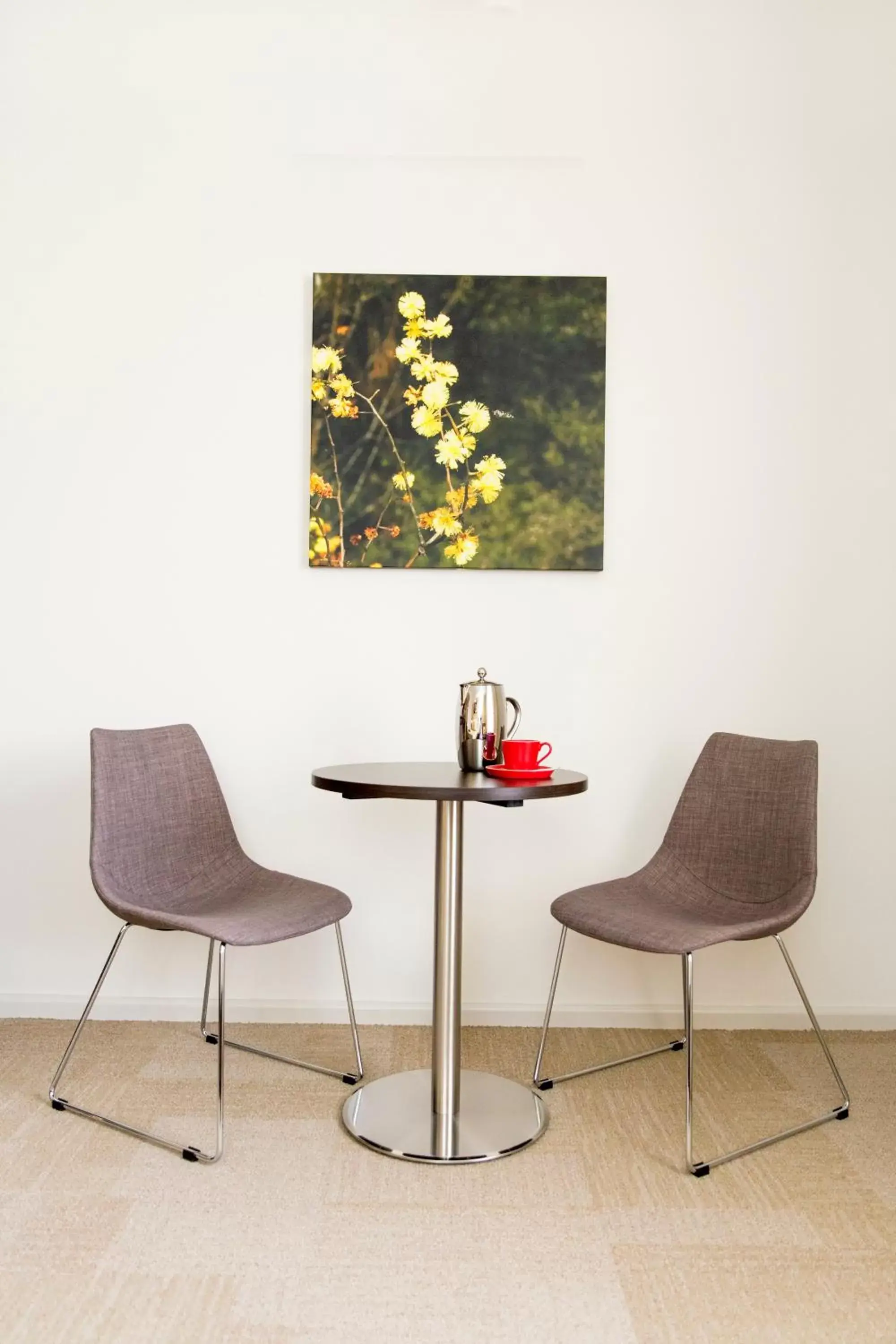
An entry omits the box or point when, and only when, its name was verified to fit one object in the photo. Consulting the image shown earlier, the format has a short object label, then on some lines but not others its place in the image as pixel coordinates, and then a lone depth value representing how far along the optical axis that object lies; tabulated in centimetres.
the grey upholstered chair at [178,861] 232
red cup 237
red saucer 235
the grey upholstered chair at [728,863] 238
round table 220
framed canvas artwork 304
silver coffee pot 244
